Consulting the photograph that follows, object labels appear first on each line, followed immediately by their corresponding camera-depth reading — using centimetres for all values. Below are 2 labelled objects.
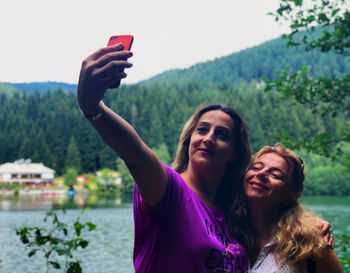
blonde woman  241
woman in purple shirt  165
